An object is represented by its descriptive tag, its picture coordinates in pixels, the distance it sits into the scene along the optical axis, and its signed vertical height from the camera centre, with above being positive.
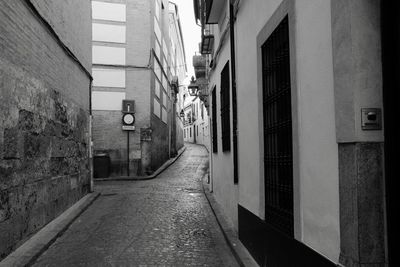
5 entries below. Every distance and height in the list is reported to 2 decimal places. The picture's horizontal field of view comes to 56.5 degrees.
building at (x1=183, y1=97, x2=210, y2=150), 41.00 +3.46
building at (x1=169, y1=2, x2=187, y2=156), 29.15 +7.94
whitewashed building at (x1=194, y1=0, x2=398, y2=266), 2.23 +0.12
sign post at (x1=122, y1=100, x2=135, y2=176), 17.19 +1.44
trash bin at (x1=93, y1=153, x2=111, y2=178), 16.45 -0.69
